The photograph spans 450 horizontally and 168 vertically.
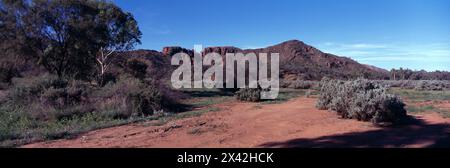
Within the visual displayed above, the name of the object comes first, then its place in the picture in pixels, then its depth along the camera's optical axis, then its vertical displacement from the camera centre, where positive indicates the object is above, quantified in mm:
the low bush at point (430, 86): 32406 -354
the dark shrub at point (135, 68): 33503 +1177
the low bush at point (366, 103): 10055 -576
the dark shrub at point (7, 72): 26178 +697
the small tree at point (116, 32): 28509 +3903
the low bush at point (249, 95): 20375 -690
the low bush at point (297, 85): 36969 -305
